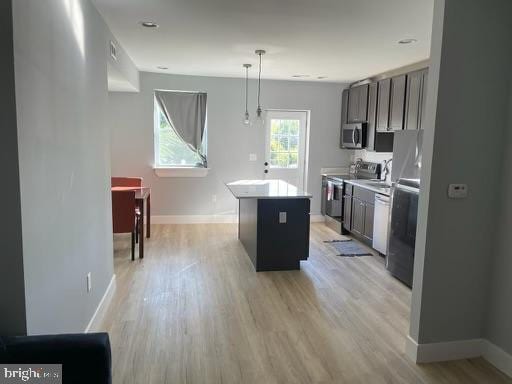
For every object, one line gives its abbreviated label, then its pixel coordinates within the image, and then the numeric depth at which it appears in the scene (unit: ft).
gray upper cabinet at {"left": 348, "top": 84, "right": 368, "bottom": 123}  19.51
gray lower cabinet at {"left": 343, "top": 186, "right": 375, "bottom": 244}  16.84
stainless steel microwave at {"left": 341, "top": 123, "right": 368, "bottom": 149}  19.48
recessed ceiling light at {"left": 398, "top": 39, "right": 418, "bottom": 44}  12.33
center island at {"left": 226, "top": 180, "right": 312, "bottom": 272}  13.79
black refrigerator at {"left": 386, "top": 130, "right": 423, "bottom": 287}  12.26
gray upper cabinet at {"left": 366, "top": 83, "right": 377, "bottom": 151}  18.35
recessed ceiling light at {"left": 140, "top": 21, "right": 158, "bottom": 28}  11.03
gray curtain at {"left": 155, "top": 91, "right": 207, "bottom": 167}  20.70
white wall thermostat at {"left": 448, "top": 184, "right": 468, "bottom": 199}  8.05
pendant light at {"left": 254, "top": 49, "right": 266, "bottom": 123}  14.29
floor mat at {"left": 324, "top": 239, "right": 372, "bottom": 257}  16.51
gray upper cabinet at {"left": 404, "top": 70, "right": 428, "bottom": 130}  14.52
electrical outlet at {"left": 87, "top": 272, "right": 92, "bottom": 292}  9.16
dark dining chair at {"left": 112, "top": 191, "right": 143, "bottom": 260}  14.76
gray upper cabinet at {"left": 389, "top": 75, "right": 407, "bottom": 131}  15.92
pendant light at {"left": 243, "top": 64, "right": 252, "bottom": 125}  21.14
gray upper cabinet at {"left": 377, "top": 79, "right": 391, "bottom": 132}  17.15
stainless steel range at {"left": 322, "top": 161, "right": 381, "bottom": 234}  19.92
